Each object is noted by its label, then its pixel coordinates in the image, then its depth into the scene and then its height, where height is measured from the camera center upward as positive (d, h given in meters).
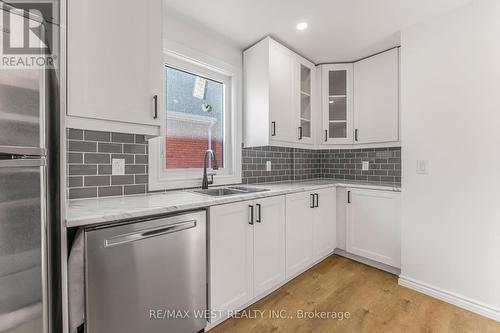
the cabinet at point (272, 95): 2.29 +0.76
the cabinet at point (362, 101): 2.49 +0.77
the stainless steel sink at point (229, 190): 2.06 -0.24
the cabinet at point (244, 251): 1.54 -0.67
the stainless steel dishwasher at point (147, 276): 1.06 -0.60
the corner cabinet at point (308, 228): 2.13 -0.67
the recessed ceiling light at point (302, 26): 2.05 +1.30
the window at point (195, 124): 1.98 +0.41
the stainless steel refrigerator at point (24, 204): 0.81 -0.14
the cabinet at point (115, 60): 1.20 +0.62
